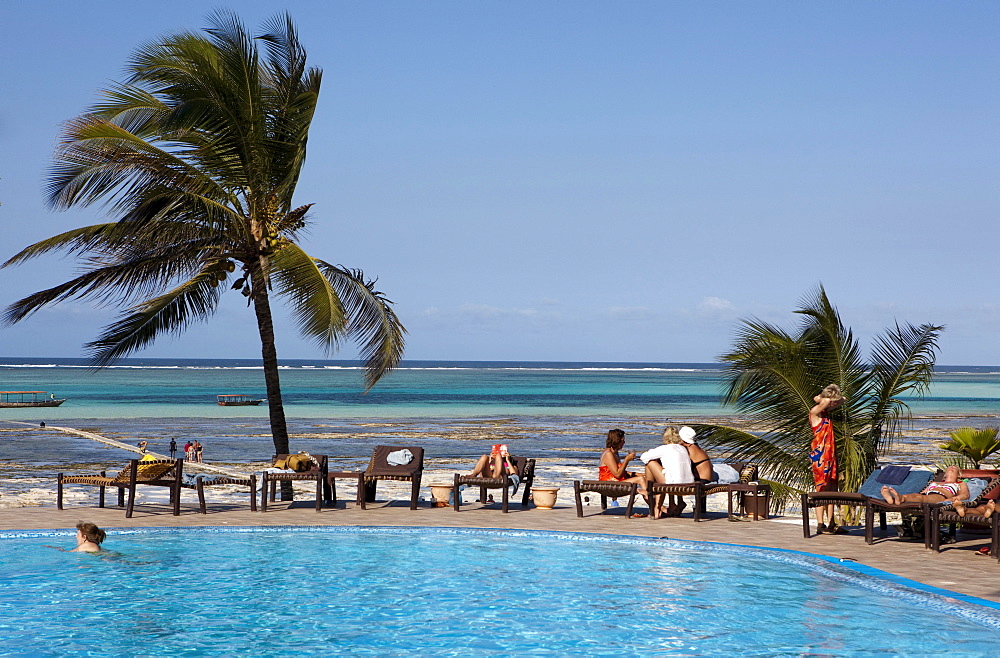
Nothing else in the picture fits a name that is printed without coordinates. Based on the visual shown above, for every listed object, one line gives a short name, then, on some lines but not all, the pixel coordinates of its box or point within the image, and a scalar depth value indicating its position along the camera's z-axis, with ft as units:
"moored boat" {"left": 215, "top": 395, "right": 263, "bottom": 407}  183.06
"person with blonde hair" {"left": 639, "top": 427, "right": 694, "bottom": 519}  37.27
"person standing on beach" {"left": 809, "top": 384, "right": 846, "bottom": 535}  33.60
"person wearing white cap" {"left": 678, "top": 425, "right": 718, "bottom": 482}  37.60
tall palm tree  40.42
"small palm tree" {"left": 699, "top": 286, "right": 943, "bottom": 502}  37.19
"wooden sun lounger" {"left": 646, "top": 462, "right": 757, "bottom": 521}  36.73
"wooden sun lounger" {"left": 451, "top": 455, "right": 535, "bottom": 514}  39.55
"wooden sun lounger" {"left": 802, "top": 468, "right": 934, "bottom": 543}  32.50
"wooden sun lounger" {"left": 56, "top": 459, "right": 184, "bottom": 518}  37.45
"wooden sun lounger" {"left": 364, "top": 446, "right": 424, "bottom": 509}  40.47
